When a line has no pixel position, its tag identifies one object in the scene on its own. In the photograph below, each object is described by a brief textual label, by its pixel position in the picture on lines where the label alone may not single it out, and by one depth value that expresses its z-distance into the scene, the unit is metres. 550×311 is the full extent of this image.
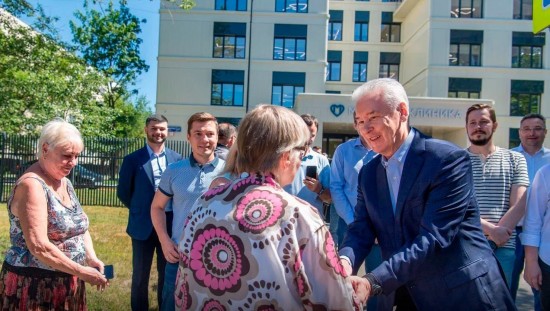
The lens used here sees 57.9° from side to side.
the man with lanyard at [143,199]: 5.09
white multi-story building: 34.34
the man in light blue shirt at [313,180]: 5.06
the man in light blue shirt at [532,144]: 5.61
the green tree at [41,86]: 12.77
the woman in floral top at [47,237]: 3.09
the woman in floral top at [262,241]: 1.93
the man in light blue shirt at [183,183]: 4.30
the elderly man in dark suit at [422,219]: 2.46
